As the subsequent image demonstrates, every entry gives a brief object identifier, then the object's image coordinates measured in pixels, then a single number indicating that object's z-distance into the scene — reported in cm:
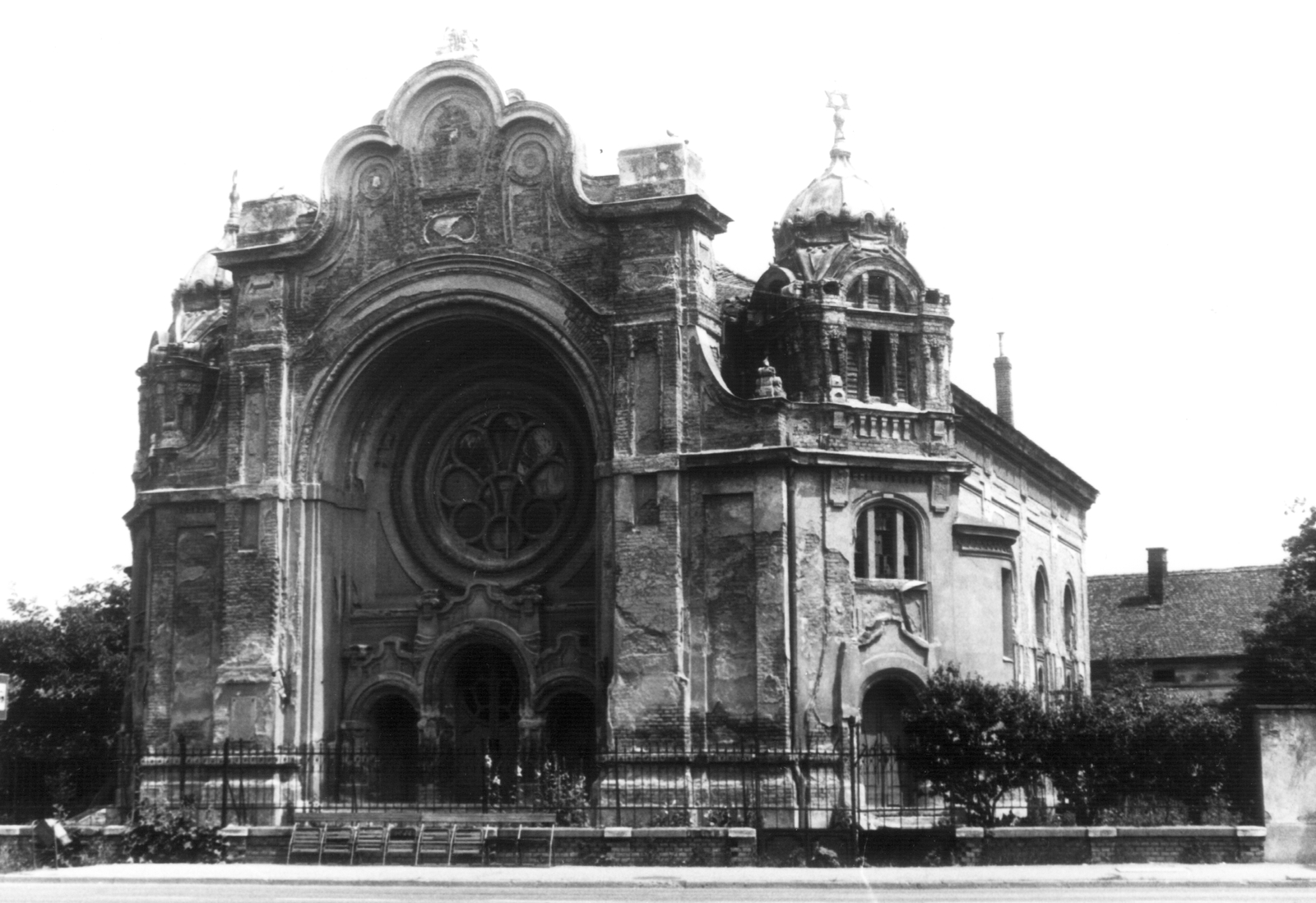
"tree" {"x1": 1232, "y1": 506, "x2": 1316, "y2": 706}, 4725
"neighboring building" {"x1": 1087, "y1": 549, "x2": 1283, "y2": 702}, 6000
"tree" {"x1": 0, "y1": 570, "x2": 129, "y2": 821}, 5088
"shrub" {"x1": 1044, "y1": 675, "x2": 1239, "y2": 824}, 3008
